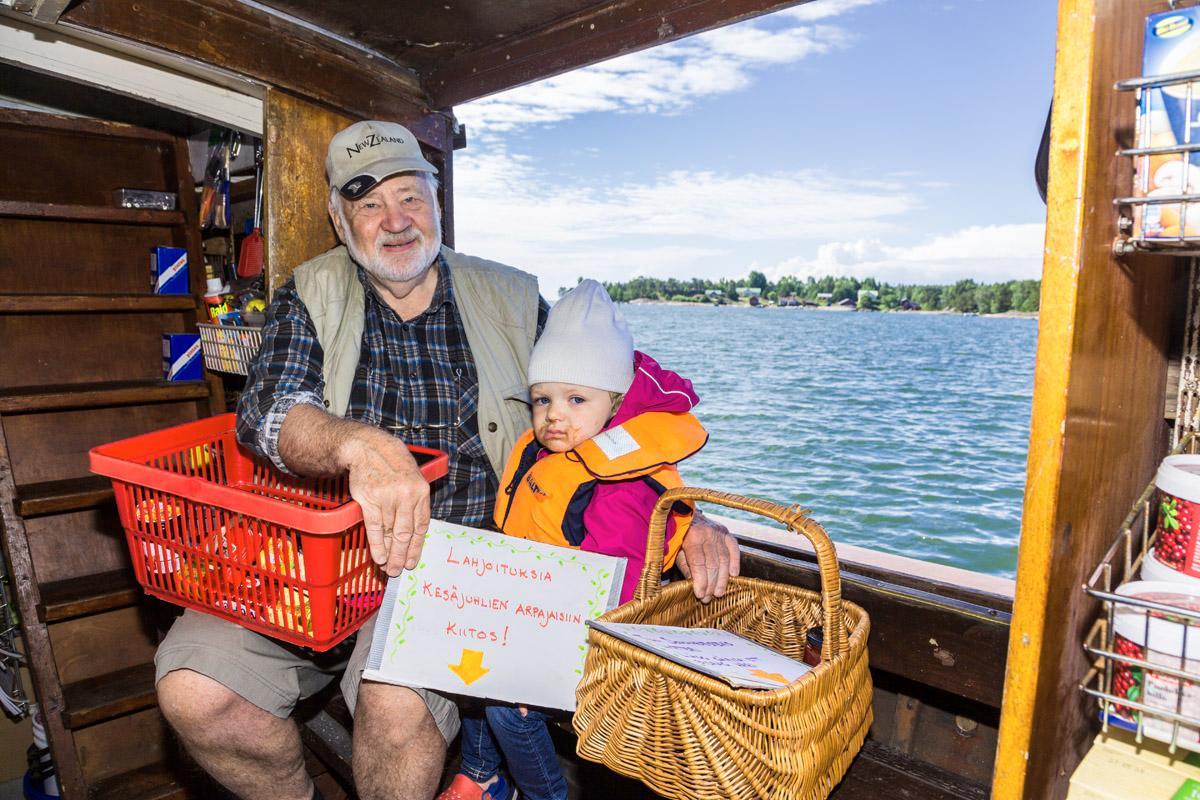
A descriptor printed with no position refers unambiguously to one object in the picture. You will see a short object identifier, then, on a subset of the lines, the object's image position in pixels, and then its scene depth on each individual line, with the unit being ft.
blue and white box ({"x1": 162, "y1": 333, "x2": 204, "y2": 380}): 9.05
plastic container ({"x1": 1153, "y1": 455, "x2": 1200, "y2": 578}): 2.46
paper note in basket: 3.45
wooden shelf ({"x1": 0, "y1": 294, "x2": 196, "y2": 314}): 7.84
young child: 5.06
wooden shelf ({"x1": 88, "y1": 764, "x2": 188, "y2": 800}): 8.01
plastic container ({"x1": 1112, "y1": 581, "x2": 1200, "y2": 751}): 2.25
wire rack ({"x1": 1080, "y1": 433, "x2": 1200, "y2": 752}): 2.22
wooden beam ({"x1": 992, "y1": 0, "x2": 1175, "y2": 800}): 2.07
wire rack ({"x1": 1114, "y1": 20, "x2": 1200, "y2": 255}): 2.08
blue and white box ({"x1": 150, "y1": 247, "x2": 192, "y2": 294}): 9.02
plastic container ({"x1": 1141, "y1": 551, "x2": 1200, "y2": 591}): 2.45
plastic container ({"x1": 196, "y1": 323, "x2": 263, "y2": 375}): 7.89
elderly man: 5.03
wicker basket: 3.38
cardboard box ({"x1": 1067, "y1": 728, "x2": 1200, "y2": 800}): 2.46
